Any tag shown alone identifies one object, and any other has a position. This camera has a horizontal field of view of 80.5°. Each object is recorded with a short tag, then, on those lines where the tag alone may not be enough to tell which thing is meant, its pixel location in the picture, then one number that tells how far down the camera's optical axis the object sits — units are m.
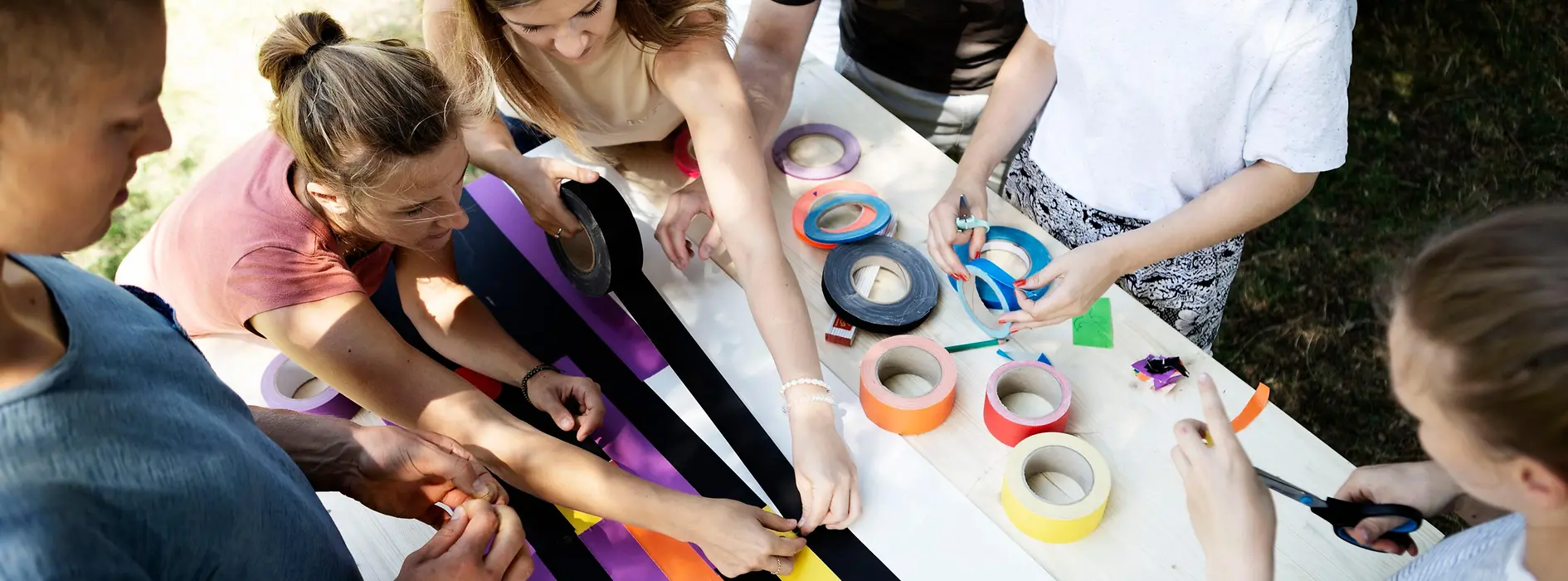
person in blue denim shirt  0.76
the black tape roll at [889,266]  1.75
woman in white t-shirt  1.46
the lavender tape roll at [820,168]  2.06
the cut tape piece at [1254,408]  1.51
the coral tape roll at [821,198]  1.93
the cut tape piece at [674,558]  1.55
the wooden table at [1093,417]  1.45
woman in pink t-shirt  1.49
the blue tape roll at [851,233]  1.88
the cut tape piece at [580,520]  1.62
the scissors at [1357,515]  1.24
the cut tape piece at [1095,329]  1.73
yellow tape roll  1.44
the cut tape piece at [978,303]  1.75
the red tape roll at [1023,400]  1.57
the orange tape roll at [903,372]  1.59
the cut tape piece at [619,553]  1.56
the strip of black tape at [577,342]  1.66
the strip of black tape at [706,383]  1.51
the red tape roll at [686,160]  2.12
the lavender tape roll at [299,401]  1.77
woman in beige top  1.61
